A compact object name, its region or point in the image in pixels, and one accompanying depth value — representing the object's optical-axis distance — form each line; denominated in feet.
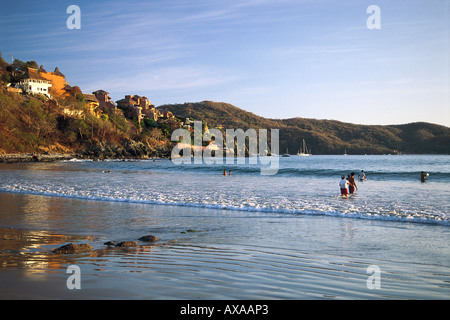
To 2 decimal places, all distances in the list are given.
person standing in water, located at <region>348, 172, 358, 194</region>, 69.26
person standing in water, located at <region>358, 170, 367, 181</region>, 110.07
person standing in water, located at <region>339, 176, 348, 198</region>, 62.85
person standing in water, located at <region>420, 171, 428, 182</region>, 106.73
